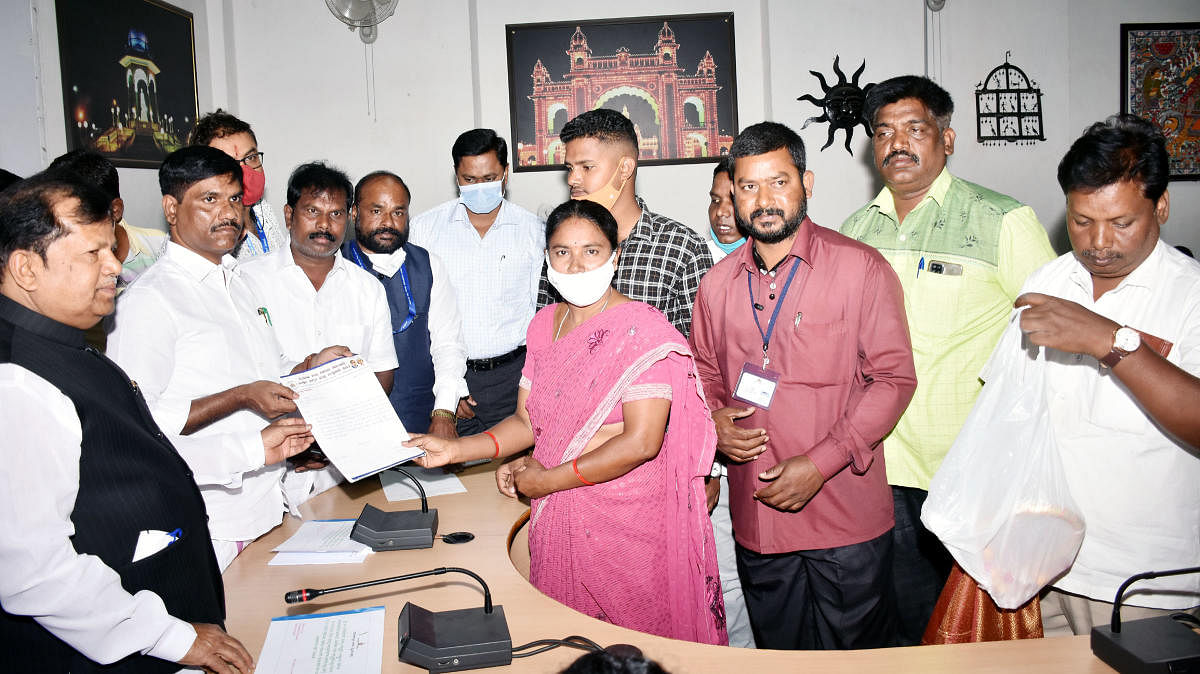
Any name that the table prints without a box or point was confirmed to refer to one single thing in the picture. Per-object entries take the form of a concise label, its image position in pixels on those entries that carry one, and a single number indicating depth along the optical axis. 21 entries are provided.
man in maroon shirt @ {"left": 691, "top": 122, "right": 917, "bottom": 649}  2.06
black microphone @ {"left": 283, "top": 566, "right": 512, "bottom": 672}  1.46
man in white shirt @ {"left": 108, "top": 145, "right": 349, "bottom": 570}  2.01
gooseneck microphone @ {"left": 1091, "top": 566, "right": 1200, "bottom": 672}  1.32
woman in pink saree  1.96
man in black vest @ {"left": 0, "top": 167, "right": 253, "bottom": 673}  1.19
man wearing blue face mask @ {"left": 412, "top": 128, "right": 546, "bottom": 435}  3.50
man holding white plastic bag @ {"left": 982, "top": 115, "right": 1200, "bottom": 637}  1.56
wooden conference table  1.50
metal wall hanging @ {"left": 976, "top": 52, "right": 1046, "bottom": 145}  5.05
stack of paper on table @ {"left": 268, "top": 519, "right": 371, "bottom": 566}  1.97
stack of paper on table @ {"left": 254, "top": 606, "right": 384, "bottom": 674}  1.47
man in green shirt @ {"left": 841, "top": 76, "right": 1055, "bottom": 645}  2.29
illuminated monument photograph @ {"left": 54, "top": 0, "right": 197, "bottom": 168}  3.55
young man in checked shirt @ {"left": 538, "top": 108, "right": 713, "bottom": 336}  2.66
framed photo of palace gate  4.97
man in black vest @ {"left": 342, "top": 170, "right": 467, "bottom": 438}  3.09
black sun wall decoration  4.95
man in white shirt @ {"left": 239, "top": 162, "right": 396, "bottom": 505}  2.79
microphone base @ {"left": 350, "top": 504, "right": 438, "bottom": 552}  2.04
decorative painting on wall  5.19
